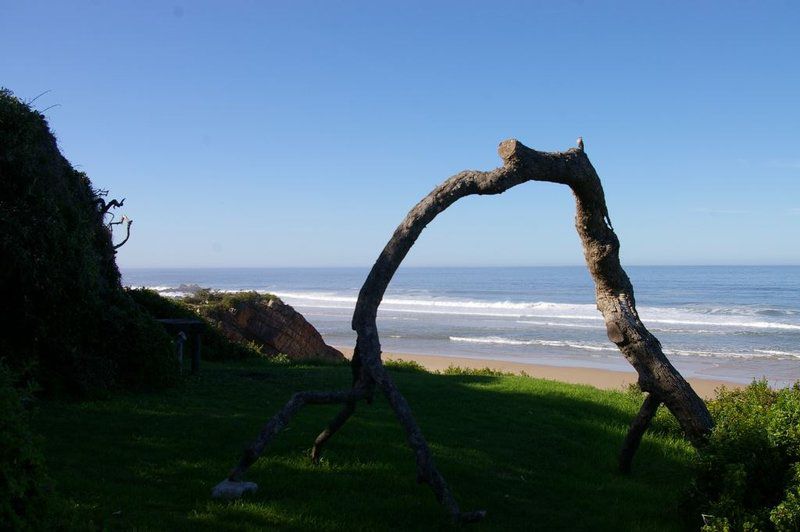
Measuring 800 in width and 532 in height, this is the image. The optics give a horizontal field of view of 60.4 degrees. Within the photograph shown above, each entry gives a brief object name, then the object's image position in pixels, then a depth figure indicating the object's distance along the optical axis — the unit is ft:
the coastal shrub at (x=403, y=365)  63.48
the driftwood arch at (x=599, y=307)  18.31
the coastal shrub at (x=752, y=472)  18.71
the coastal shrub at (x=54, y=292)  31.53
